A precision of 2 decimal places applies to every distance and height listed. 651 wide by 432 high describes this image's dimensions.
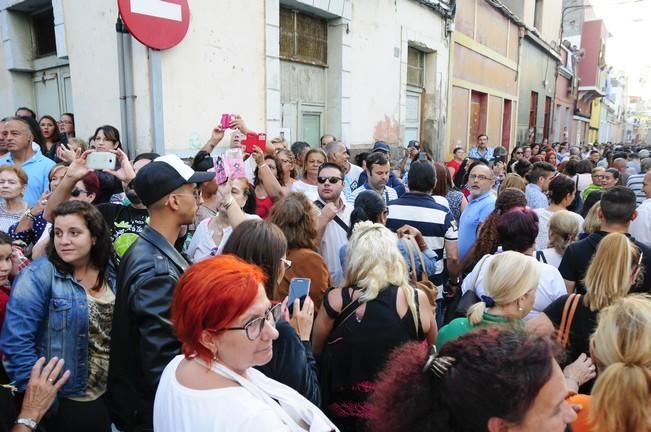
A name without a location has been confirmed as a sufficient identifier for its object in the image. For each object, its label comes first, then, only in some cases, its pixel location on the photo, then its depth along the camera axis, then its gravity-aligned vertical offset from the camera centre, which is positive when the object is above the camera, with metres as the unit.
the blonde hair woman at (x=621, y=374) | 1.47 -0.75
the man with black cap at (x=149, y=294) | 1.74 -0.58
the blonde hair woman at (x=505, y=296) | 2.25 -0.74
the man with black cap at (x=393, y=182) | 5.96 -0.51
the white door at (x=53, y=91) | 6.85 +0.75
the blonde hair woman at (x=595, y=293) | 2.32 -0.74
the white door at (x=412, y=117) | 11.61 +0.68
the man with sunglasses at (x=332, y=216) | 3.56 -0.57
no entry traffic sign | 4.82 +1.31
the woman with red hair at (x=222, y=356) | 1.23 -0.61
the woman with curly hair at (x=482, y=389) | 1.14 -0.61
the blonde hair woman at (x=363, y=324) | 2.28 -0.89
